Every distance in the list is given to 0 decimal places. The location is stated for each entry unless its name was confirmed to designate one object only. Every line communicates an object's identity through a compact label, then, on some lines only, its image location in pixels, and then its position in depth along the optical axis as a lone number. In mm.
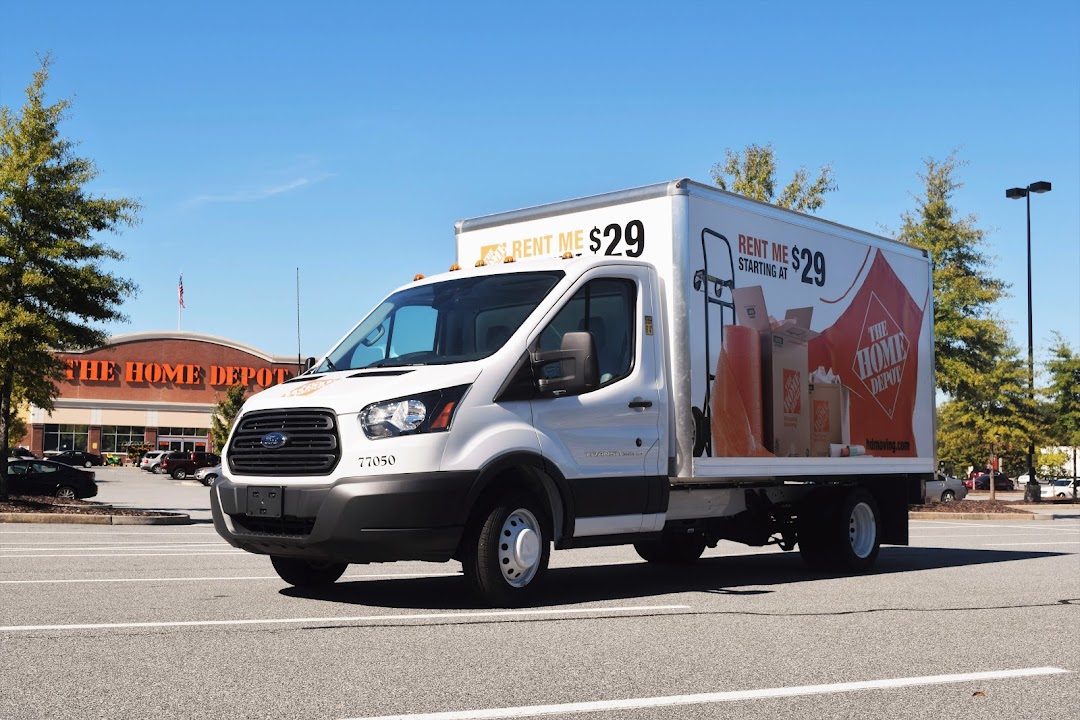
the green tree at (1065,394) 46500
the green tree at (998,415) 37812
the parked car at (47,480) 33719
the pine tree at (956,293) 35969
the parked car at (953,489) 44000
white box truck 8336
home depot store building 81188
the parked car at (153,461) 69938
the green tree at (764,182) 33741
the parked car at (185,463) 63656
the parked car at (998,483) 75688
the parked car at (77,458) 71681
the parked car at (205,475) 52375
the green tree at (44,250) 23641
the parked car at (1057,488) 61300
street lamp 37500
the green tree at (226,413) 74938
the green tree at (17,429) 48766
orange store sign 81812
